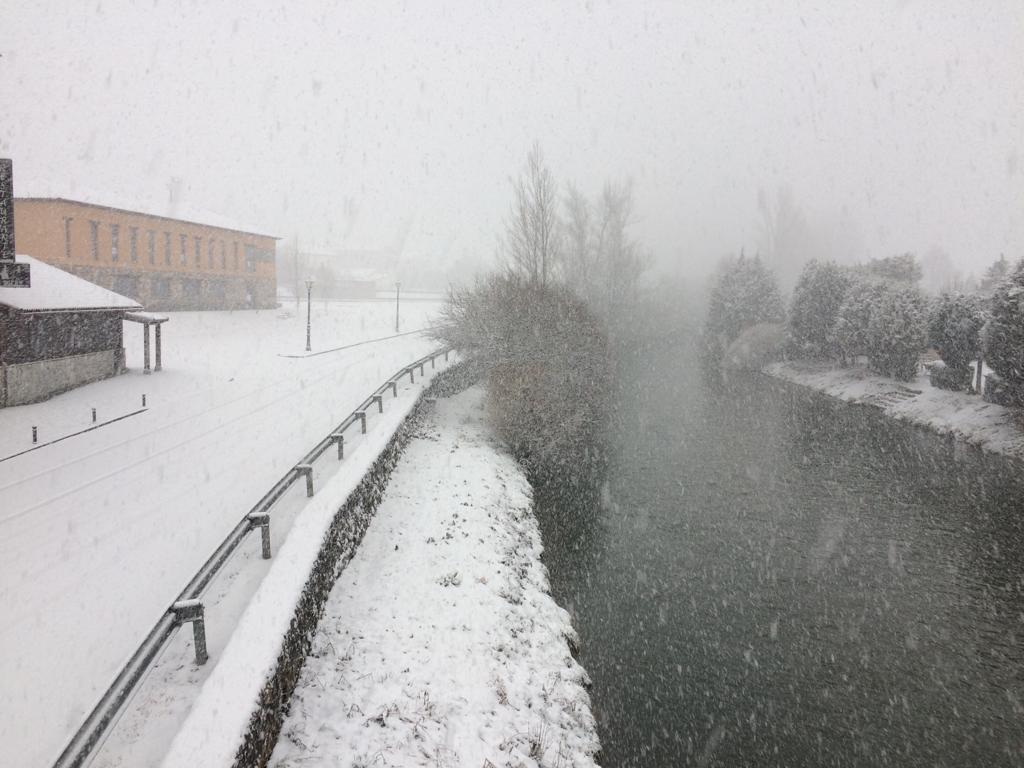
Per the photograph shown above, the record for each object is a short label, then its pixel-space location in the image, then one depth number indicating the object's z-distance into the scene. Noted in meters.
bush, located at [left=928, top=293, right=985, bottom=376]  23.72
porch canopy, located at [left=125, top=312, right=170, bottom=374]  21.81
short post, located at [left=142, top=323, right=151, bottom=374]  21.84
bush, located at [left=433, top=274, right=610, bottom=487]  17.16
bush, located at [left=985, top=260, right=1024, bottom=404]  18.61
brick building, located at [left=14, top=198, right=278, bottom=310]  31.03
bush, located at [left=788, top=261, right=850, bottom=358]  34.62
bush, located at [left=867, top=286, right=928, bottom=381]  27.52
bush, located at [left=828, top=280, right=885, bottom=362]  30.52
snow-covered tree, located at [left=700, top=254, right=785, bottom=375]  43.22
